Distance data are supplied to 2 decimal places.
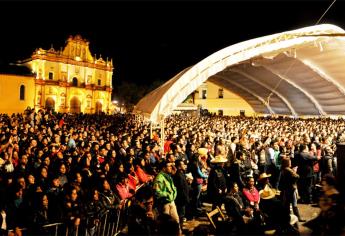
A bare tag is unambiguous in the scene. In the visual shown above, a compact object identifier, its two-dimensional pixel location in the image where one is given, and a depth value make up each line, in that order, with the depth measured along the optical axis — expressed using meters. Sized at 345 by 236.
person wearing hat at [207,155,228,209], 7.21
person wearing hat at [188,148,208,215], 7.83
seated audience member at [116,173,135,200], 6.85
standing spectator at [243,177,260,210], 7.04
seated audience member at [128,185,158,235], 4.45
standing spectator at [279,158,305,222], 7.14
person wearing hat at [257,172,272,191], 6.88
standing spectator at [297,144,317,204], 8.48
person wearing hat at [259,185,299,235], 5.75
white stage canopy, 10.96
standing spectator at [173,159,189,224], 6.95
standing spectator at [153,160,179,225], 6.30
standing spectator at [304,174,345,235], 4.17
